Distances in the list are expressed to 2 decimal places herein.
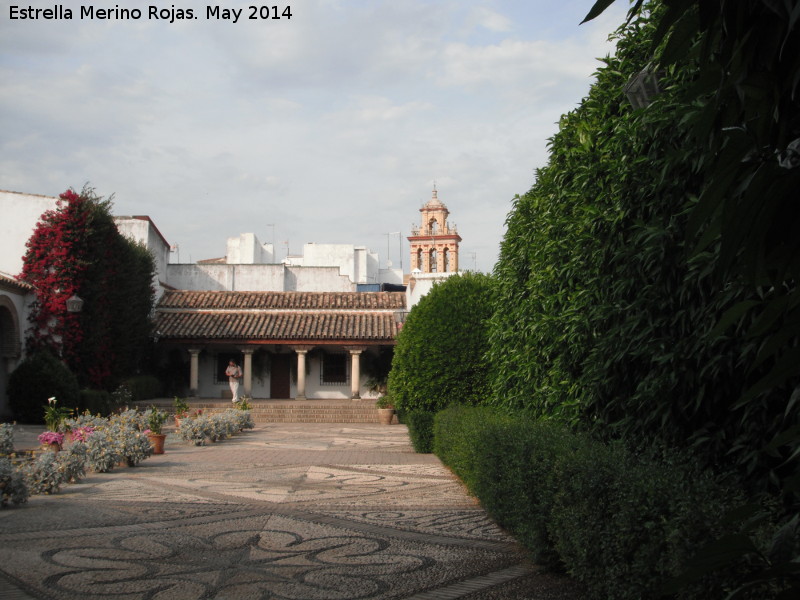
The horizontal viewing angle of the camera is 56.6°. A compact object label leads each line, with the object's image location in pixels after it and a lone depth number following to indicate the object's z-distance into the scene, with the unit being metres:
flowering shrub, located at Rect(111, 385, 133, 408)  22.64
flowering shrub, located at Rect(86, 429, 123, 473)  10.45
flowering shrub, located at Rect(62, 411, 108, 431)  12.84
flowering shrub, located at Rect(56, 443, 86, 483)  9.00
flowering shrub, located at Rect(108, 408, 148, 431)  13.16
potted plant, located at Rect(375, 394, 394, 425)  23.33
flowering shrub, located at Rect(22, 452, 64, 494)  8.41
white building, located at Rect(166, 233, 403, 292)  36.09
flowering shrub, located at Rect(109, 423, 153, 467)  11.24
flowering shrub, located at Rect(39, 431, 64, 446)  10.55
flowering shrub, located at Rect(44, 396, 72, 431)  13.78
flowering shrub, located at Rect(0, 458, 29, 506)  7.52
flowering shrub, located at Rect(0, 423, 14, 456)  10.99
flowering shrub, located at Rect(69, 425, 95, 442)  10.97
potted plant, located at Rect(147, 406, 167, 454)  13.47
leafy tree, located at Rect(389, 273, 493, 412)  13.15
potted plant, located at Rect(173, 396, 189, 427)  19.02
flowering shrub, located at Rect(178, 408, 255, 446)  15.68
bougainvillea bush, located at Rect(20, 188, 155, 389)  21.30
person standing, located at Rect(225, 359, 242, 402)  25.64
